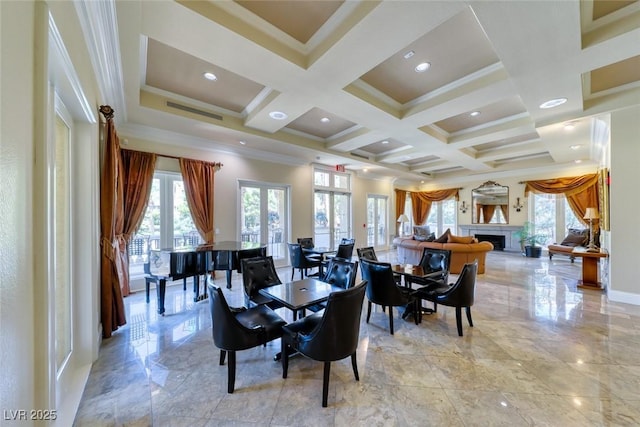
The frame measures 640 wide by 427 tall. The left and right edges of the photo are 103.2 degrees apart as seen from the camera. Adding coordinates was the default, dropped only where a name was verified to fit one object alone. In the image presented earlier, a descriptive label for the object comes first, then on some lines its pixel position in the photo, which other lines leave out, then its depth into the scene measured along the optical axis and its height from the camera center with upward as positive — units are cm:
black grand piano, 366 -72
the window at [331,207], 790 +22
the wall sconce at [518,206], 904 +22
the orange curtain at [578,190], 746 +67
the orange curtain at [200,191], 517 +49
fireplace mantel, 917 -73
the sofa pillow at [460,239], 598 -64
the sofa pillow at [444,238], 623 -63
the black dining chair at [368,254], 406 -66
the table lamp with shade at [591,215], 551 -8
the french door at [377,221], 955 -30
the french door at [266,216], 624 -5
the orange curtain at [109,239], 283 -27
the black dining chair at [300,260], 510 -94
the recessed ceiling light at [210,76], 345 +191
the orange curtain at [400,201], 1043 +50
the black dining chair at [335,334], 190 -94
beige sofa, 577 -90
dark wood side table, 481 -113
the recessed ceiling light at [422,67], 324 +190
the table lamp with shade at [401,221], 1007 -32
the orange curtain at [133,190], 439 +45
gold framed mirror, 946 +33
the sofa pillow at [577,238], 711 -77
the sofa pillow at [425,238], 693 -72
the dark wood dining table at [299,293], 231 -80
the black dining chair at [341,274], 300 -75
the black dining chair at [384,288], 302 -92
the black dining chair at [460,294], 298 -97
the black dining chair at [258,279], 287 -78
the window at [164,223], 479 -17
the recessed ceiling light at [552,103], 385 +169
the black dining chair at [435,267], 350 -82
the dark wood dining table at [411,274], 335 -82
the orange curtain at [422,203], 1103 +44
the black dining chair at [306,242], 606 -70
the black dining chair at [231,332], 204 -99
